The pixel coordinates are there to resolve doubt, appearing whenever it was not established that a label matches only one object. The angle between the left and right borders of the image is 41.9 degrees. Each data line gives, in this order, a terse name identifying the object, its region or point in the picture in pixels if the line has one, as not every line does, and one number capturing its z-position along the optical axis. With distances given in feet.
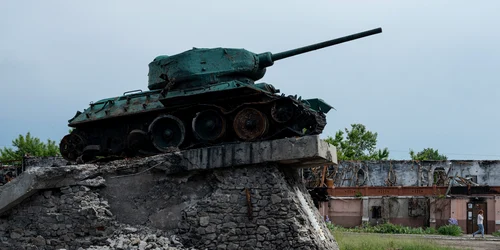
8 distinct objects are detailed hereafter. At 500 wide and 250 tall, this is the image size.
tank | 45.91
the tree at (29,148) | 180.14
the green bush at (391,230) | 92.84
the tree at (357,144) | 171.22
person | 83.99
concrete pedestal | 42.01
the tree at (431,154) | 240.12
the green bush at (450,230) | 91.35
